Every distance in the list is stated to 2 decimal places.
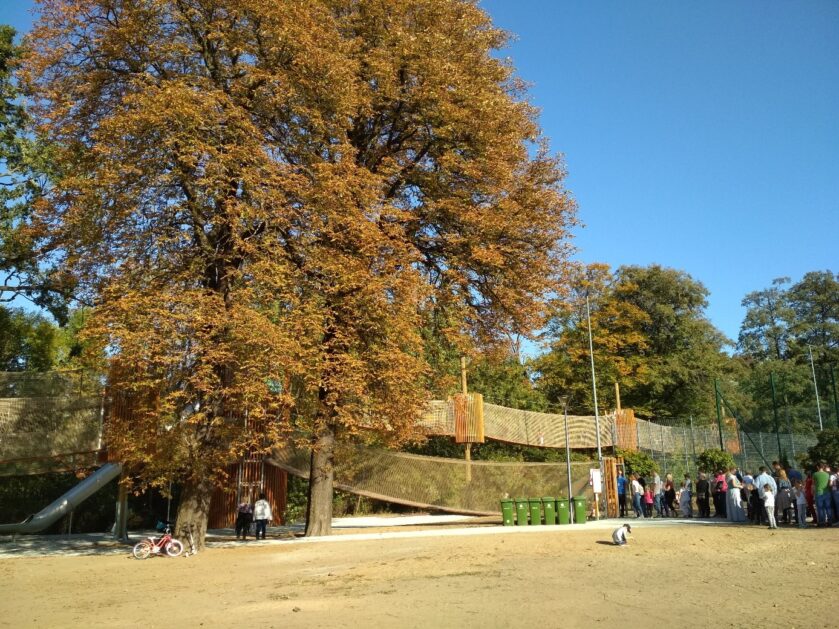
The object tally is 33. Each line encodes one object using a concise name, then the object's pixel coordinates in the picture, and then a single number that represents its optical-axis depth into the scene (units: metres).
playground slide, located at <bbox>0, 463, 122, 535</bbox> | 20.64
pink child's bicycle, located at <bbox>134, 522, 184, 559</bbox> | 16.09
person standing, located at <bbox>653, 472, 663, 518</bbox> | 24.30
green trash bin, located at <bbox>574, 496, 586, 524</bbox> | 22.55
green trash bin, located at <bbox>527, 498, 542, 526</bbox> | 22.33
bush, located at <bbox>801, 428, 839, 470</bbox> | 20.66
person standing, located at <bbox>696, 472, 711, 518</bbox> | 21.78
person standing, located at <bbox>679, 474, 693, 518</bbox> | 23.28
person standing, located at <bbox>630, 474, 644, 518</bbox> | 23.94
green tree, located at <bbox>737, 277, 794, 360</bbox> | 73.31
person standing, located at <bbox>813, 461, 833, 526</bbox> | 16.86
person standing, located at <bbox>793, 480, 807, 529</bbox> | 17.41
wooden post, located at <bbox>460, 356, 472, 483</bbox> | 26.33
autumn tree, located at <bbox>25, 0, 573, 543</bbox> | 15.38
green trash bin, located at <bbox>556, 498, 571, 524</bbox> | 22.39
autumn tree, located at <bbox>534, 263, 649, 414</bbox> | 46.72
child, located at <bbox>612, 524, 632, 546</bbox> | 15.08
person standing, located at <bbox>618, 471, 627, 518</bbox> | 24.56
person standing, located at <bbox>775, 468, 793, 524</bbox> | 18.09
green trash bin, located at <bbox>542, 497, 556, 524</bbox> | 22.33
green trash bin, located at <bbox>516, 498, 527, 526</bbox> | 22.22
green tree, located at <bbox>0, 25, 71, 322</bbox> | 25.97
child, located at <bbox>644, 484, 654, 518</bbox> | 23.92
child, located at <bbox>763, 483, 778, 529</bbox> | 17.48
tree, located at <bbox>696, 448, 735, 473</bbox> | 24.41
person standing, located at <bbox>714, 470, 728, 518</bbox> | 21.36
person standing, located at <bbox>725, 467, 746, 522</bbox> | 20.03
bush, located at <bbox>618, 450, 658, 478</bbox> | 27.58
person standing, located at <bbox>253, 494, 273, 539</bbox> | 20.27
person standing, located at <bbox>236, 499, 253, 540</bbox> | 20.11
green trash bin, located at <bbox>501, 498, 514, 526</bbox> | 22.28
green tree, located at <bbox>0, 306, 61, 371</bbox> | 35.38
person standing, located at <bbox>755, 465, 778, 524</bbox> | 17.70
